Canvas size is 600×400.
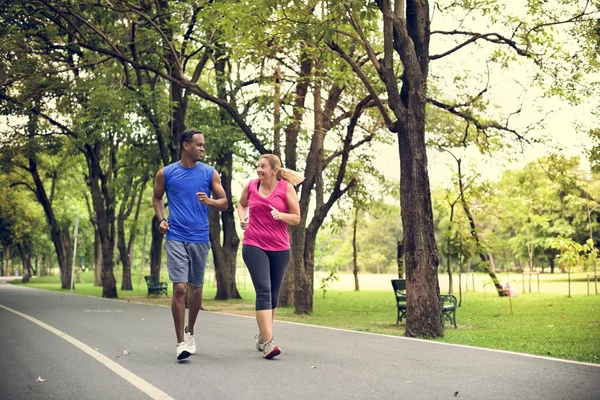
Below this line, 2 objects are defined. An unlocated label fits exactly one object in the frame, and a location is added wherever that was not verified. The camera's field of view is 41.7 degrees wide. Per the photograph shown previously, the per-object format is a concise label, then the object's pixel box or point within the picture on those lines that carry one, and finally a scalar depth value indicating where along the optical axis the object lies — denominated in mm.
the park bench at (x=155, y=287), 32062
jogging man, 8008
